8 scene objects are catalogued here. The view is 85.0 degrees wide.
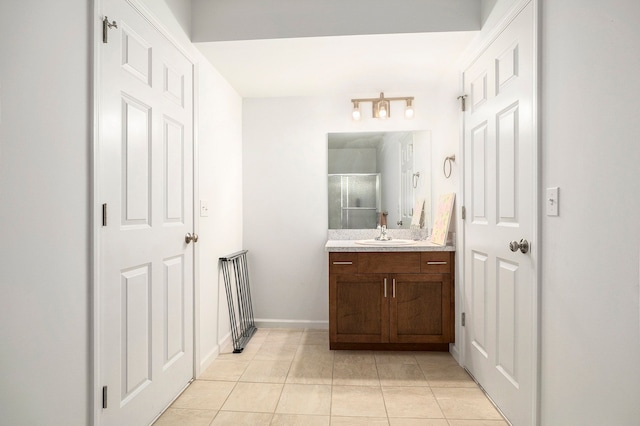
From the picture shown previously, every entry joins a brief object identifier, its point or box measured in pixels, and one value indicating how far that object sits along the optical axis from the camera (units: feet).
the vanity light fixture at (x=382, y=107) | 10.49
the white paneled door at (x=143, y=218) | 4.81
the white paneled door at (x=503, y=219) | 5.29
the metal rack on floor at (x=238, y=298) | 9.46
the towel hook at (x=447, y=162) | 8.82
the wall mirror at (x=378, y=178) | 10.66
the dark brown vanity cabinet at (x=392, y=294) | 8.77
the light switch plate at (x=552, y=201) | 4.64
